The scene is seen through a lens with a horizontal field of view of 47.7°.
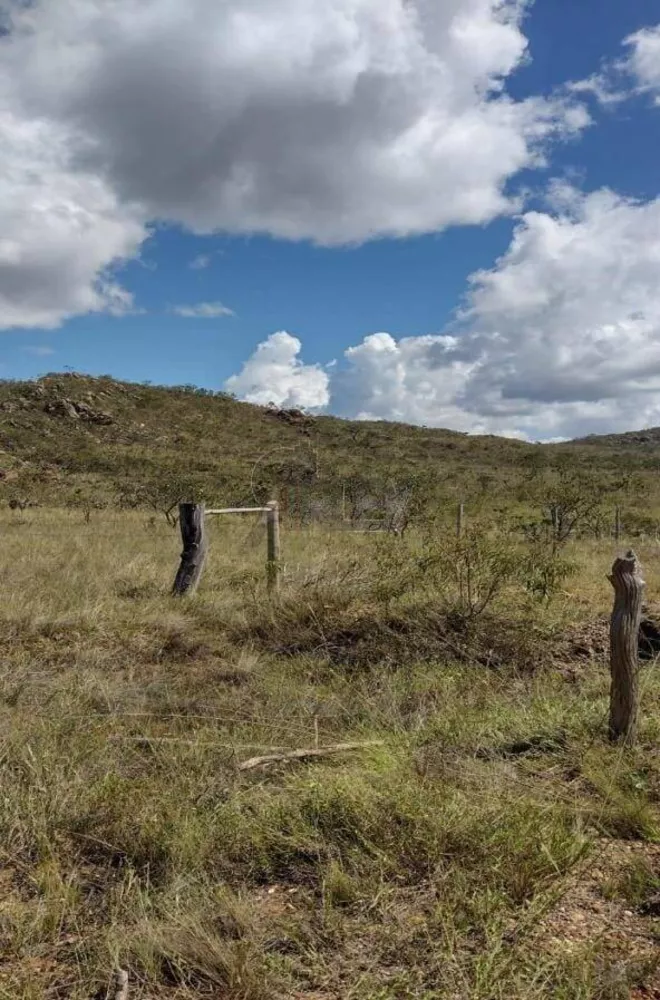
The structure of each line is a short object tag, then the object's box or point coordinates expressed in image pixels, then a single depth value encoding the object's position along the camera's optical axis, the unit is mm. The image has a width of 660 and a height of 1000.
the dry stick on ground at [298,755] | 3873
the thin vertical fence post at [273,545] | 8906
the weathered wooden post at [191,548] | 9125
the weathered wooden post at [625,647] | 4227
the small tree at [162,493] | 22891
